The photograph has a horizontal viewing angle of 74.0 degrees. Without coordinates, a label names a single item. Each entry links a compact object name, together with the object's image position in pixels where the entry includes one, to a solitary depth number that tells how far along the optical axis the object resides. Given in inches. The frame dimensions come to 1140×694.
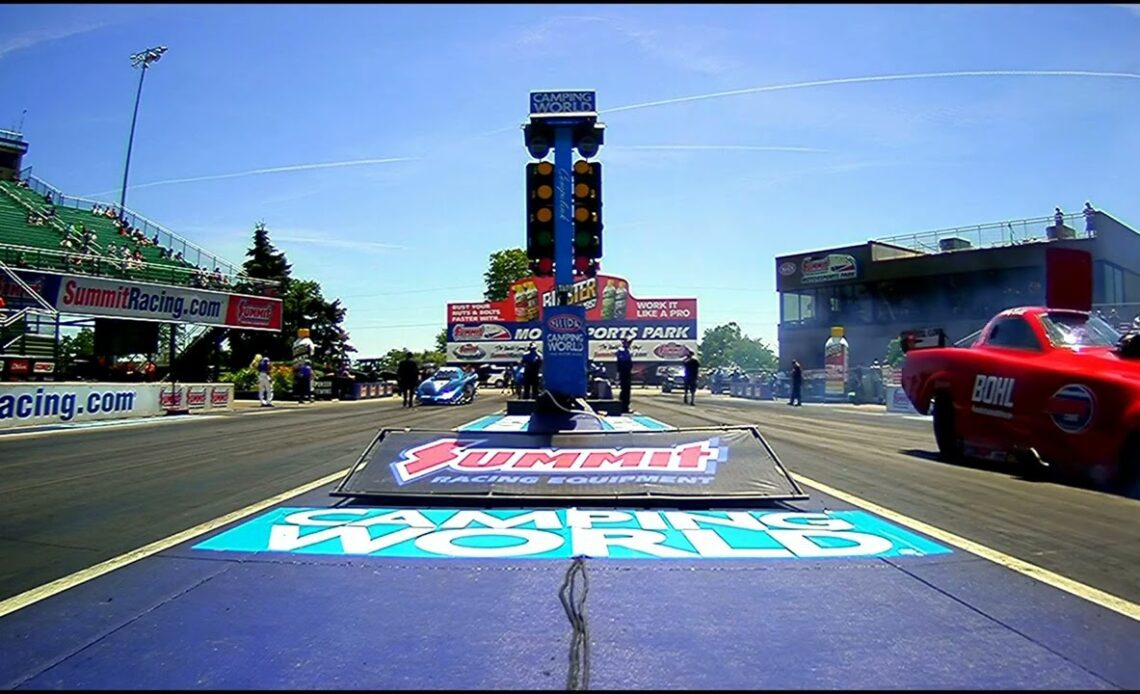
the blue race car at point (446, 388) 1130.7
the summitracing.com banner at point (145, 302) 1120.2
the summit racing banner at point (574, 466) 255.4
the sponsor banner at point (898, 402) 995.9
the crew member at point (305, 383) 1240.2
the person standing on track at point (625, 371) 717.9
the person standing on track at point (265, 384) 1093.1
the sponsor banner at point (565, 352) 429.7
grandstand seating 1242.6
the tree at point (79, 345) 2054.5
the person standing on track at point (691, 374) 1107.5
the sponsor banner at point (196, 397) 855.1
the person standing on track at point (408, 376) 1090.1
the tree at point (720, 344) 5423.2
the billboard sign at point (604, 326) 2501.2
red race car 287.6
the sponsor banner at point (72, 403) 625.6
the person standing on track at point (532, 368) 696.4
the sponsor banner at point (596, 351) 2474.2
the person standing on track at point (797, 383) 1152.8
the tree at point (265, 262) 2399.1
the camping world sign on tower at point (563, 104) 442.6
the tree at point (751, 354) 5172.2
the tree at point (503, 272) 3187.5
